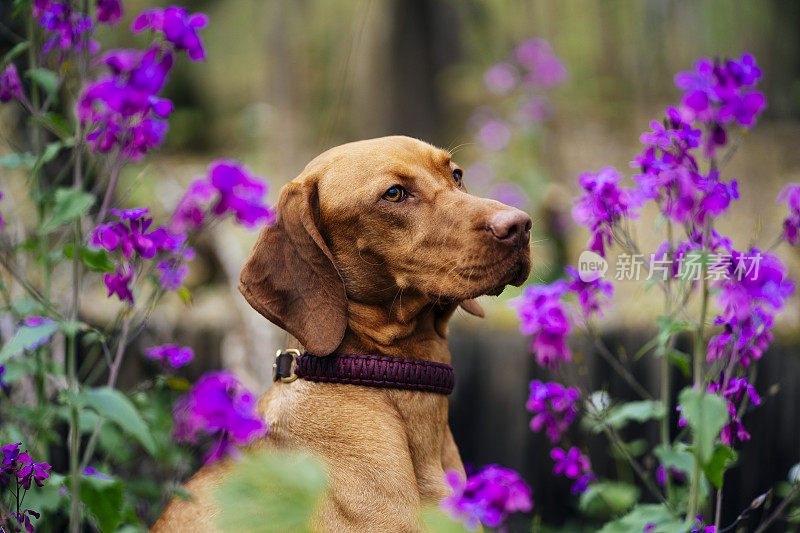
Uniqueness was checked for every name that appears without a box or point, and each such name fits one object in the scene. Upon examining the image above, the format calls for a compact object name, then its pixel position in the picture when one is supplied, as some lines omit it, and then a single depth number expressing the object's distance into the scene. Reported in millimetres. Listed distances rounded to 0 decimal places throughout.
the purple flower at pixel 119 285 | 2344
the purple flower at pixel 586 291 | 2850
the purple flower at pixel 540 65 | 7434
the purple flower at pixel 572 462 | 2885
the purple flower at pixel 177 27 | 2336
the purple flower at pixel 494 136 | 8112
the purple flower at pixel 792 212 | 2428
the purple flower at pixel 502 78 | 7699
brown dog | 2287
